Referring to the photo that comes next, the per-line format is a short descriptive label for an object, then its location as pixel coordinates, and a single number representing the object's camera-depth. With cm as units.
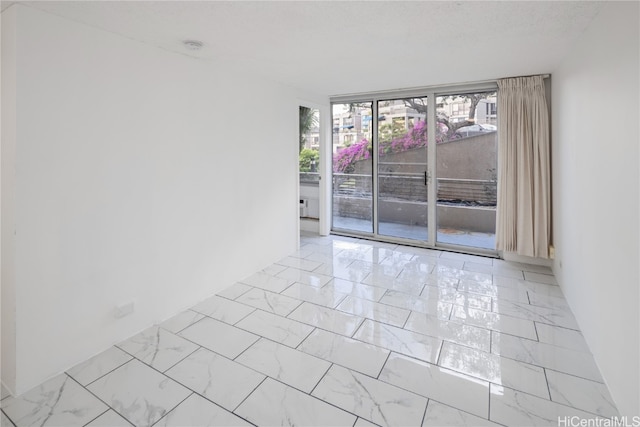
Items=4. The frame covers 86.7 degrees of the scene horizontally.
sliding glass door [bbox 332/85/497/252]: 436
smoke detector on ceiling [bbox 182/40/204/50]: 253
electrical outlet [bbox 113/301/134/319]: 244
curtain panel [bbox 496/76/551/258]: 371
